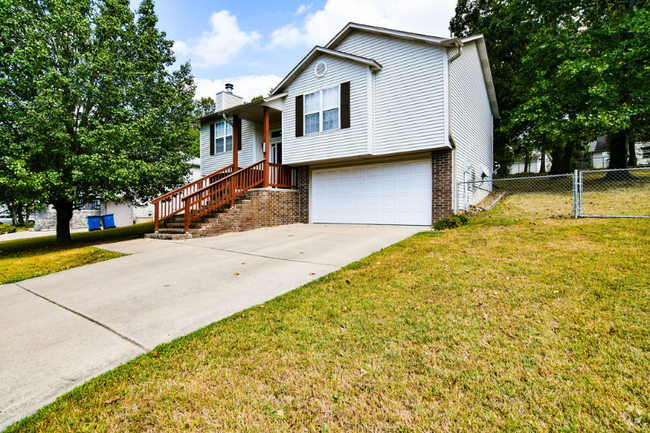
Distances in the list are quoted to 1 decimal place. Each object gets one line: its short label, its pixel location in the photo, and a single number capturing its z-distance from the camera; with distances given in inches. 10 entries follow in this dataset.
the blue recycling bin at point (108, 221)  839.7
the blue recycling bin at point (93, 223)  822.9
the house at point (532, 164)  1337.4
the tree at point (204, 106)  1220.7
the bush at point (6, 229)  868.2
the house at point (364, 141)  367.6
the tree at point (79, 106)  351.3
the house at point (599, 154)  1027.3
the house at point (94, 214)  893.8
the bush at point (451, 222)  333.1
